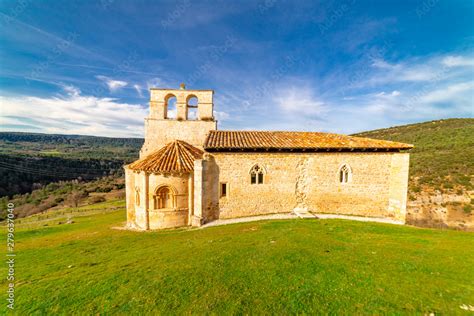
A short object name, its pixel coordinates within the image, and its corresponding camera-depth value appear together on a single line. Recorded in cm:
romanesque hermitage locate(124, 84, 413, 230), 1182
